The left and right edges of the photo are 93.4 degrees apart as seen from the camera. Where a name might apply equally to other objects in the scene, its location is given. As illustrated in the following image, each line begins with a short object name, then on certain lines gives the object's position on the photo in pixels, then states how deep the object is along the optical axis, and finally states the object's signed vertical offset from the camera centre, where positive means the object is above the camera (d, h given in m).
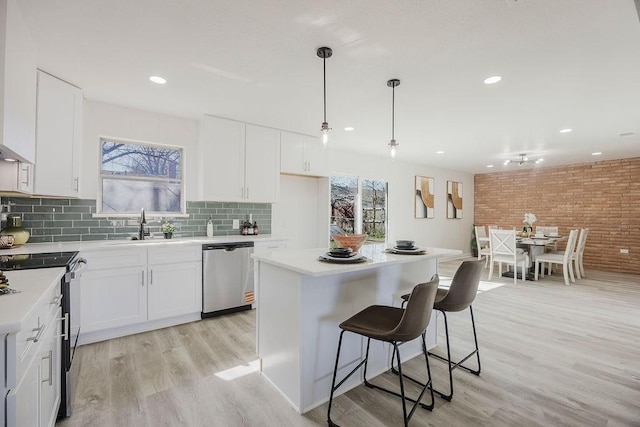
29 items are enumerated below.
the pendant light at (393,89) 2.71 +1.21
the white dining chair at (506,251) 5.30 -0.60
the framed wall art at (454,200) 7.92 +0.46
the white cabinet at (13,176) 2.13 +0.26
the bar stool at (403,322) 1.58 -0.63
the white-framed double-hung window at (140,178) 3.42 +0.43
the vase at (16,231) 2.59 -0.16
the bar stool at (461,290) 2.05 -0.50
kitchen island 1.88 -0.67
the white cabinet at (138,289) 2.80 -0.76
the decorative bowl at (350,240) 2.15 -0.18
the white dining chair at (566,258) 5.25 -0.73
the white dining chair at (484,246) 6.16 -0.67
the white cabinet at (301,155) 4.29 +0.90
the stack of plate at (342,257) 1.87 -0.27
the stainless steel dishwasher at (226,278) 3.43 -0.74
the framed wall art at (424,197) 7.12 +0.46
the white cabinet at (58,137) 2.61 +0.68
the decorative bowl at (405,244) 2.43 -0.22
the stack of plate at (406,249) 2.32 -0.26
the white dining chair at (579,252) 5.59 -0.63
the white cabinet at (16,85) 1.55 +0.74
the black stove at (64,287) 1.72 -0.43
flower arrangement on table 6.12 -0.05
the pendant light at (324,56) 2.19 +1.19
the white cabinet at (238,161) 3.62 +0.68
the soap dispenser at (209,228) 3.89 -0.18
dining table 5.48 -0.54
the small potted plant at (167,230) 3.53 -0.19
